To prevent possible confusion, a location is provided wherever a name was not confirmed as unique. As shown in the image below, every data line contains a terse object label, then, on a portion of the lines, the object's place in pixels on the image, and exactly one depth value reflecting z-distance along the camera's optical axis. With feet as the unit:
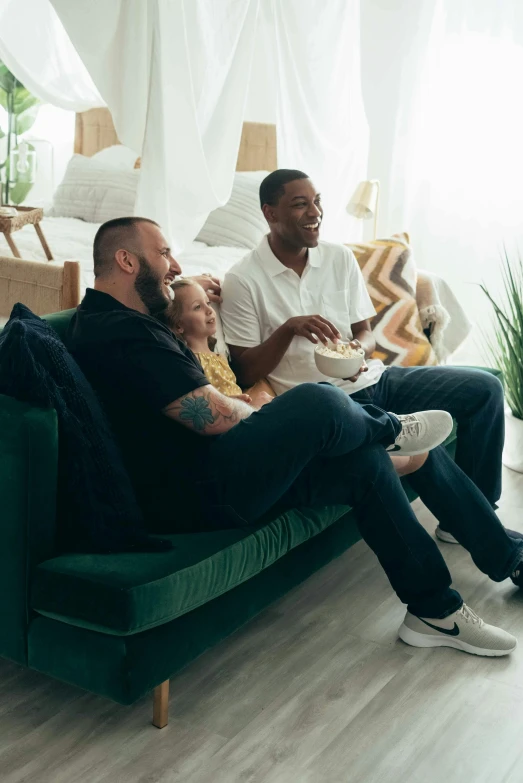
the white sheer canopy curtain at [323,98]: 13.41
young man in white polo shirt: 9.07
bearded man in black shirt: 6.73
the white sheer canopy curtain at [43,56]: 15.11
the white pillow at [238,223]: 14.96
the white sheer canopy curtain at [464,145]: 15.37
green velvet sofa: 5.96
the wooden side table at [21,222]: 12.37
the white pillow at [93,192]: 16.01
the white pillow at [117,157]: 16.82
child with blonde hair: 8.21
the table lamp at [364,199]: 13.97
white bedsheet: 13.26
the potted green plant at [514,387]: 11.49
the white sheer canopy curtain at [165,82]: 9.79
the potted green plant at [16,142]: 18.29
